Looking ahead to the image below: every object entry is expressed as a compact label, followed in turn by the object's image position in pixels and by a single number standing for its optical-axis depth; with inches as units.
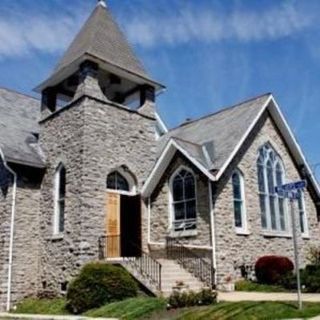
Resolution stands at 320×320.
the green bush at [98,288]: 541.3
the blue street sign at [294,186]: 418.3
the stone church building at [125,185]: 672.4
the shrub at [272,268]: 659.4
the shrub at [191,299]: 446.9
